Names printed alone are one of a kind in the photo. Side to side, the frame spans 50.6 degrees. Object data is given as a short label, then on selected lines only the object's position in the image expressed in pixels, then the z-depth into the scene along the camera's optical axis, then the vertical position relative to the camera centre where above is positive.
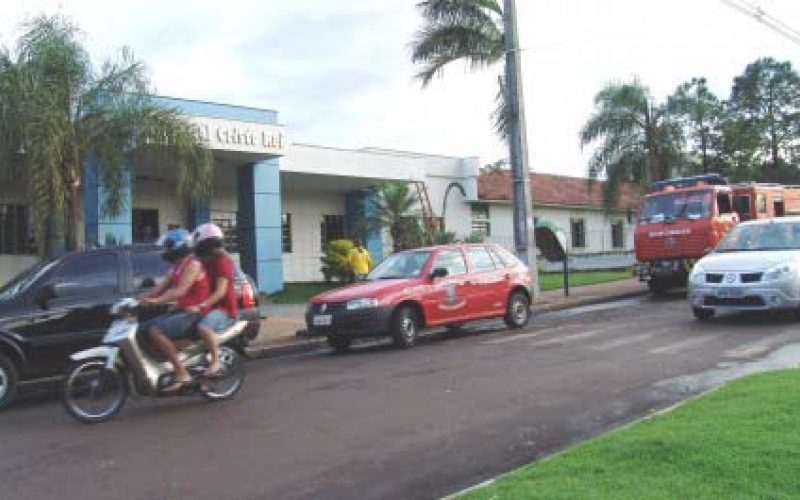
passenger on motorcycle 8.17 -0.04
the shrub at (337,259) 23.58 +0.36
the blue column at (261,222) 22.91 +1.42
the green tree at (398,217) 24.33 +1.51
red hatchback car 12.16 -0.42
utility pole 19.69 +2.61
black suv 9.19 -0.25
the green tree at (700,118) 31.05 +5.58
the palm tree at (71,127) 12.68 +2.42
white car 12.29 -0.28
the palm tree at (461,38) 20.36 +5.57
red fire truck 19.11 +0.94
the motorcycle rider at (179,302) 7.92 -0.25
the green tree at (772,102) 57.88 +11.28
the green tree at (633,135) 30.70 +4.65
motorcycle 7.74 -0.87
